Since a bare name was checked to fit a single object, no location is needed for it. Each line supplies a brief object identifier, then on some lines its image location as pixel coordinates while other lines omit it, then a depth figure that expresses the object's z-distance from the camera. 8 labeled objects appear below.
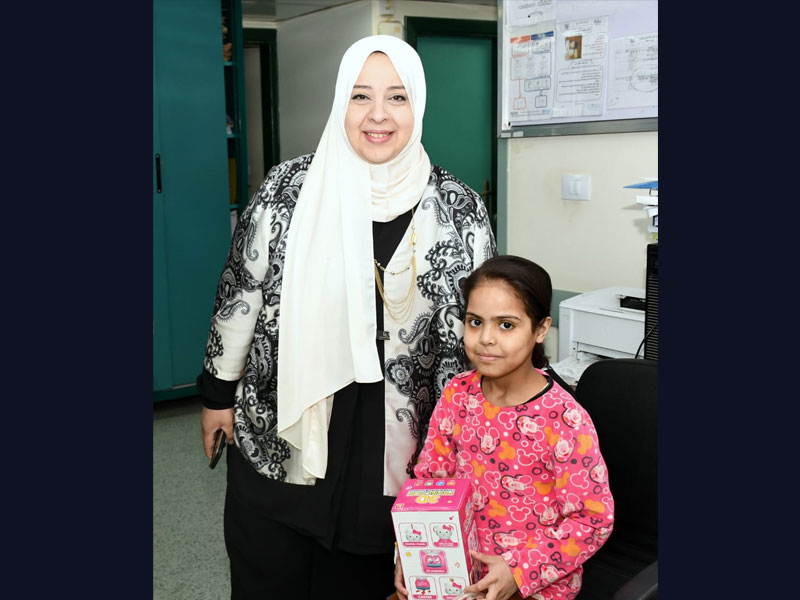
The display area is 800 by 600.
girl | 1.23
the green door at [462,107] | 5.65
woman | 1.46
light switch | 3.11
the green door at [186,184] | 3.87
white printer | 2.67
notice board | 2.84
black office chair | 1.50
